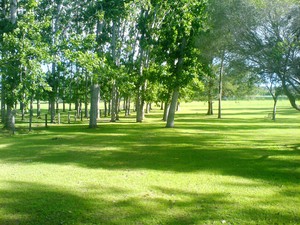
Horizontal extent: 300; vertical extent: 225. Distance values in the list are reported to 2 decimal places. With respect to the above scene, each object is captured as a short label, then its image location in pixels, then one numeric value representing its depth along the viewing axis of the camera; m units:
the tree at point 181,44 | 25.41
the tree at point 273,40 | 13.40
